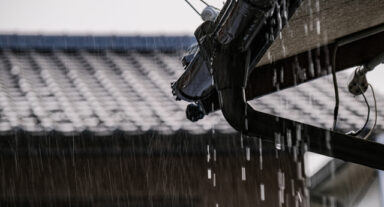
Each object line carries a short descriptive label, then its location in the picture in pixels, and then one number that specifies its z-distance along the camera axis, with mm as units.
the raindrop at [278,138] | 4666
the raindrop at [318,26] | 5875
